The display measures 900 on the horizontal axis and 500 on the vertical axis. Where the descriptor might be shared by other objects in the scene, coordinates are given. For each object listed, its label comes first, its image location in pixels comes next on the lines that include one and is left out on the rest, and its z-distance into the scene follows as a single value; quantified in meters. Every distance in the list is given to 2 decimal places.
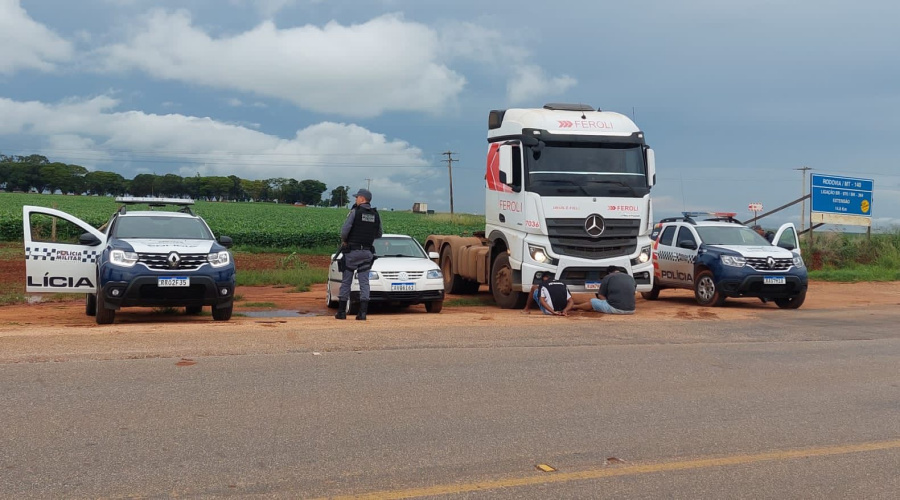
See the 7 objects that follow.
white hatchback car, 14.61
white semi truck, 14.84
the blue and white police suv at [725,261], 16.55
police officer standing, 12.78
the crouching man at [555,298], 14.41
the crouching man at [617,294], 14.55
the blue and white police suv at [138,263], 11.91
